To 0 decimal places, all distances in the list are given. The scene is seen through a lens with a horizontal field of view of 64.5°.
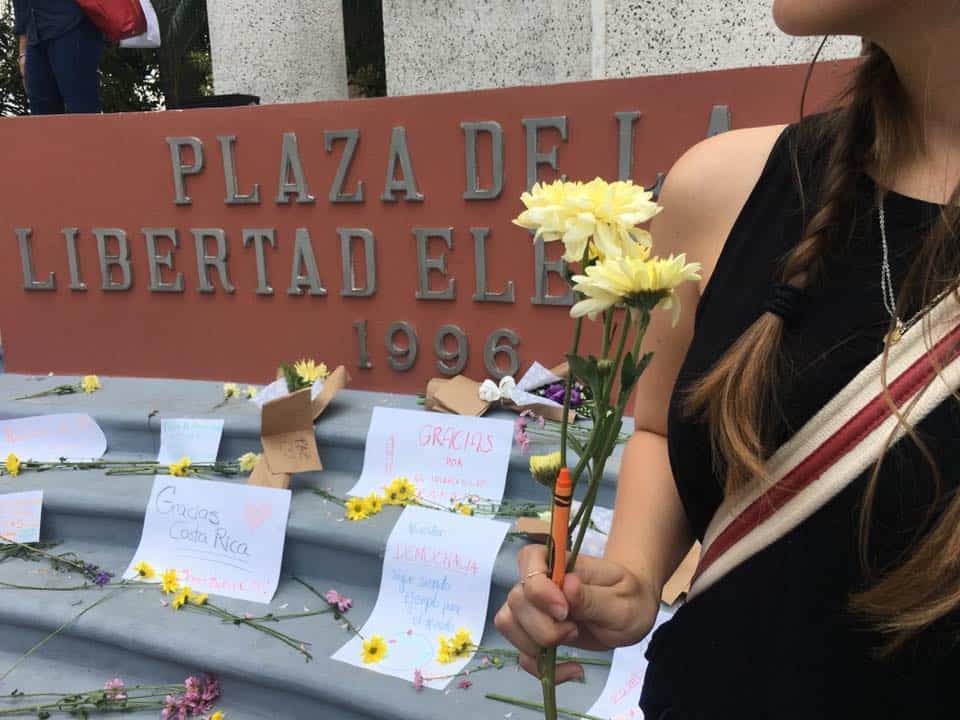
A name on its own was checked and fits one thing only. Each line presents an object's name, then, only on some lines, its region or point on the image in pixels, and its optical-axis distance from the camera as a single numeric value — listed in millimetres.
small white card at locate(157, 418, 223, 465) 2107
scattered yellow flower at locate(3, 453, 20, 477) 2210
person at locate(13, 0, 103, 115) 3285
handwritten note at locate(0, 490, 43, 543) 2062
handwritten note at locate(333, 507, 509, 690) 1592
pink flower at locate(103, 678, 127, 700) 1717
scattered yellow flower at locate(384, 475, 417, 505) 1857
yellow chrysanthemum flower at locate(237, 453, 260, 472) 2031
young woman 487
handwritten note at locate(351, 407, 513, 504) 1820
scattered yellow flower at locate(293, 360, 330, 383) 2145
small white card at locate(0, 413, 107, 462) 2273
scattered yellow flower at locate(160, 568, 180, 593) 1855
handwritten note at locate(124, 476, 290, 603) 1831
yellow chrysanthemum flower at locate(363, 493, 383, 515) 1833
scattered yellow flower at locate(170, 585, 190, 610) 1803
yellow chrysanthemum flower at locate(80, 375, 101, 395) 2473
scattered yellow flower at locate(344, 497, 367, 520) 1824
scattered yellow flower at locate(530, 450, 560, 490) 519
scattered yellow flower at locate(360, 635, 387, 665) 1576
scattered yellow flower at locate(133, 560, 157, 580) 1911
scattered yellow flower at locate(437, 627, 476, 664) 1545
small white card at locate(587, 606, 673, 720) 1355
